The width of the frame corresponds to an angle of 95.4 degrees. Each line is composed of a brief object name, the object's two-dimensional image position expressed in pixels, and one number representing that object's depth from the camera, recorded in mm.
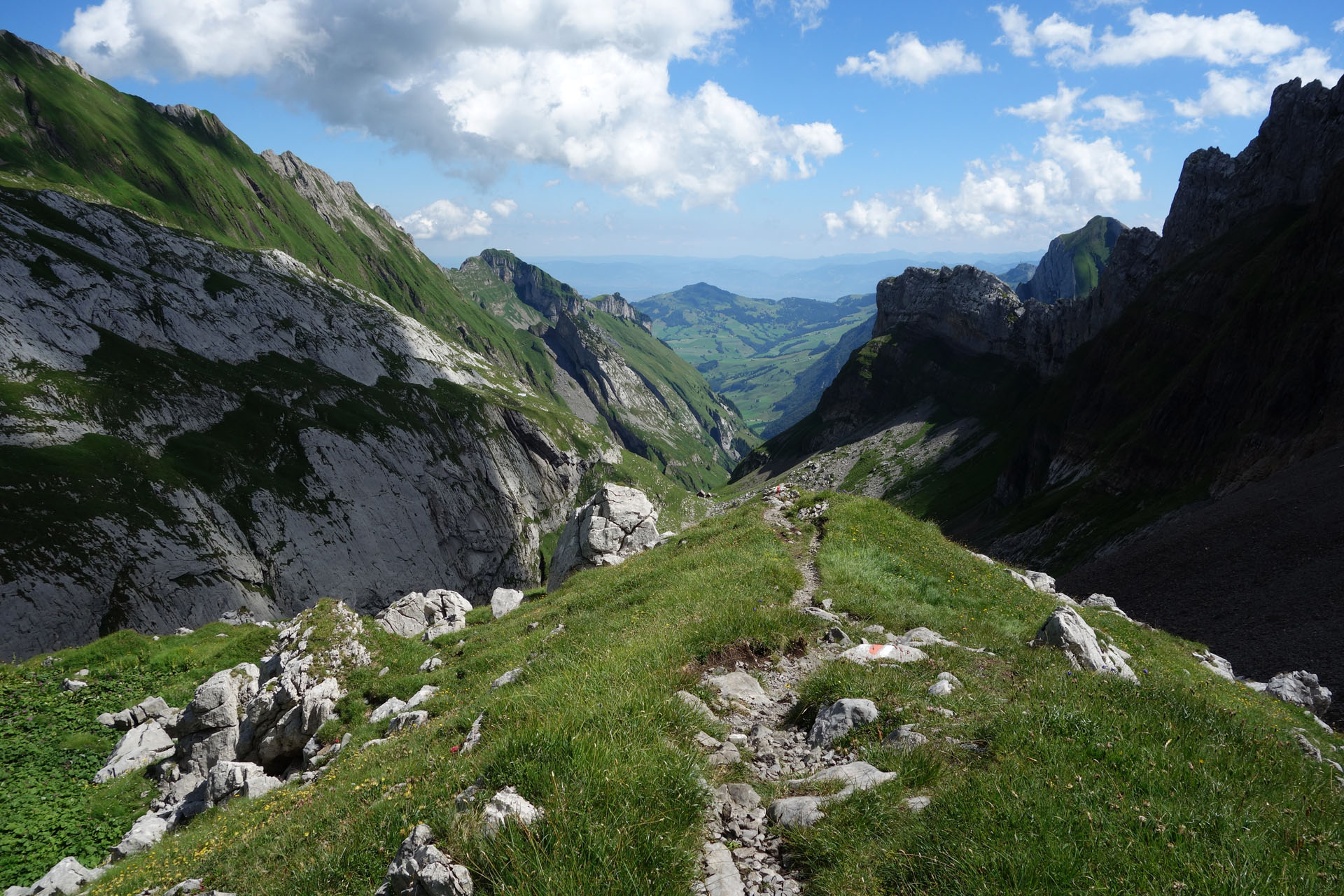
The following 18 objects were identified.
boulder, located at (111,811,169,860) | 16391
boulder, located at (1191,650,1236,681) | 23739
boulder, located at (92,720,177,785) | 21375
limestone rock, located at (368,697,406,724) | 18078
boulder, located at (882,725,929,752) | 8765
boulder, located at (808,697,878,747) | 9812
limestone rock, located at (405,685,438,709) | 17531
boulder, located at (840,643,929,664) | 12867
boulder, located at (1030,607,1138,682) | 14141
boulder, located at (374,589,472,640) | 30547
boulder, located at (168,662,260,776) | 21219
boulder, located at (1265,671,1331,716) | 23438
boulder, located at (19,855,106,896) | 14820
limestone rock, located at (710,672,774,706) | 11539
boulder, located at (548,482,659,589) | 36438
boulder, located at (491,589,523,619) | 30059
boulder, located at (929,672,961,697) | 10792
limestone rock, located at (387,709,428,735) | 14988
